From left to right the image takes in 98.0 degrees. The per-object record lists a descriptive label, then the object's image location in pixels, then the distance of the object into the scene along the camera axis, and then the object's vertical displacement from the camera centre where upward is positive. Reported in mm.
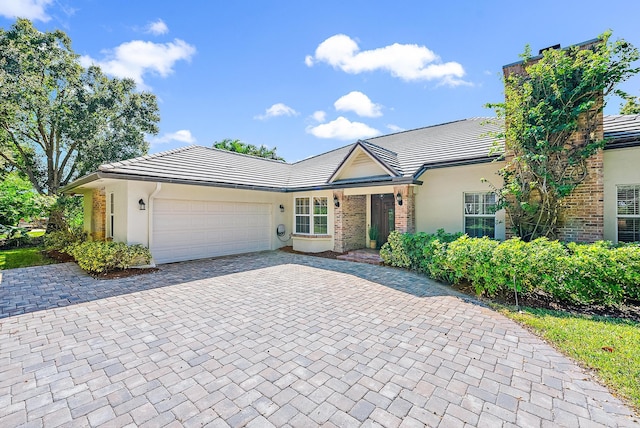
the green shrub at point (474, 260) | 6199 -1106
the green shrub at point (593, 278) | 5172 -1241
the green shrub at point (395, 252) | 9234 -1335
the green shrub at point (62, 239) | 12985 -1188
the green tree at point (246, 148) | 34281 +8489
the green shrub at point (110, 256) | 8430 -1337
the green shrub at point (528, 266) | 5590 -1104
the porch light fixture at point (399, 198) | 10180 +564
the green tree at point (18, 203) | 12422 +488
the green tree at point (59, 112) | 15797 +6375
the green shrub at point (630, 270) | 5035 -1048
